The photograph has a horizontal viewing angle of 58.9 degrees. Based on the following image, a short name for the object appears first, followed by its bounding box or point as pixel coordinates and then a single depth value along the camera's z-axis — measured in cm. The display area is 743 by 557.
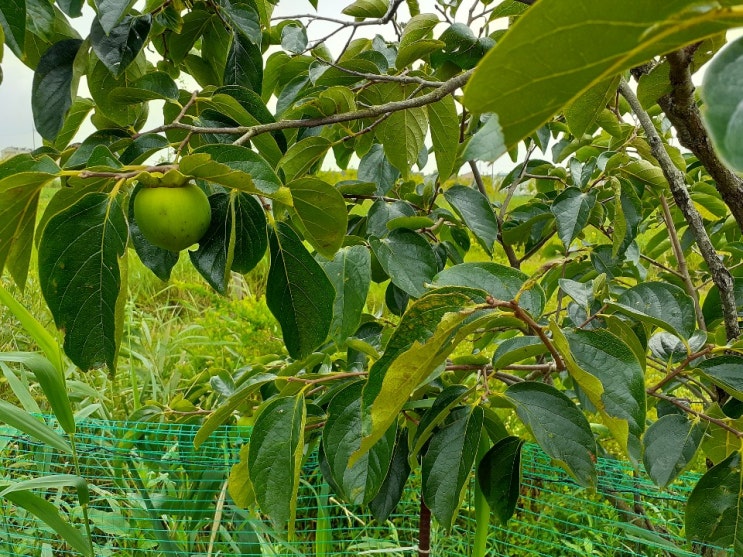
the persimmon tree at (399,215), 26
